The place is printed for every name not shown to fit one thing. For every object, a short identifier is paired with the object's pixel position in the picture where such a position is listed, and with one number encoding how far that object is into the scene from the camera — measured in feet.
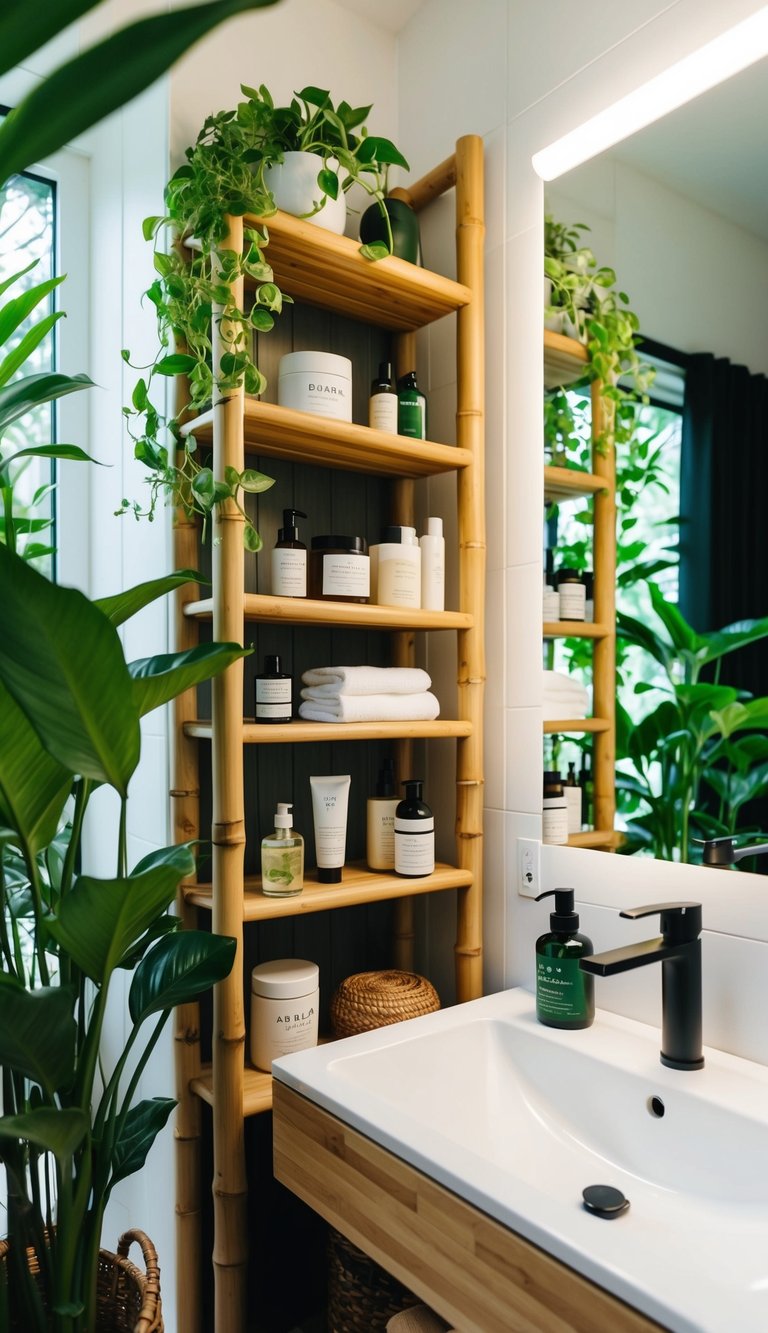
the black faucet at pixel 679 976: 3.52
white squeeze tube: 4.57
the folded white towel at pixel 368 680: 4.48
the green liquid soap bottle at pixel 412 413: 4.94
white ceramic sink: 2.32
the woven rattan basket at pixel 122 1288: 3.43
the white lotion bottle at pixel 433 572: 4.86
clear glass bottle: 4.25
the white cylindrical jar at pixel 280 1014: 4.24
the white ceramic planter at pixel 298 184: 4.27
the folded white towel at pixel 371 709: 4.42
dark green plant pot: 4.89
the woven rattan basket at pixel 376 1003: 4.42
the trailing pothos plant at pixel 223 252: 3.92
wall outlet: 4.64
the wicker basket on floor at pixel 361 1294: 3.83
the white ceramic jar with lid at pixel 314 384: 4.42
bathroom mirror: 3.69
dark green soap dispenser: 3.96
